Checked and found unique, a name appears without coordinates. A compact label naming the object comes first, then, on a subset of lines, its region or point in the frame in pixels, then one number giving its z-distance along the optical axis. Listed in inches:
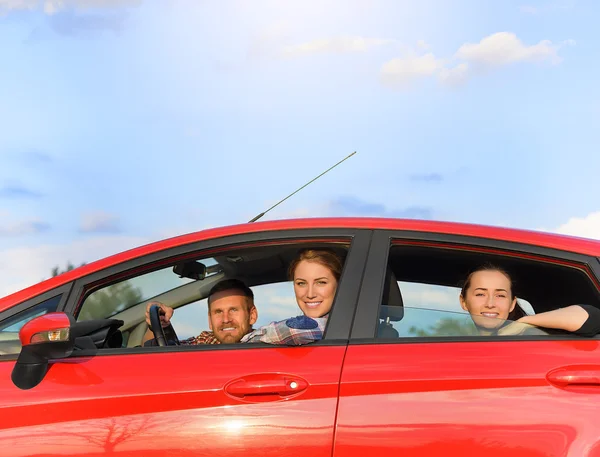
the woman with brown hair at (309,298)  114.6
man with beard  136.8
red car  104.9
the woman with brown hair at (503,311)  113.5
